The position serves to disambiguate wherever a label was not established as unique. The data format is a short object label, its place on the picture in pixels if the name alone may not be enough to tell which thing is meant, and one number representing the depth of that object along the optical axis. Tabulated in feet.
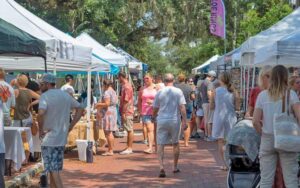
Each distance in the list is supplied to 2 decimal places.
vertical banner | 73.51
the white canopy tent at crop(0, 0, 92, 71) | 31.27
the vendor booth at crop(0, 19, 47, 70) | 22.50
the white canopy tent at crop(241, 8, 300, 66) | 34.88
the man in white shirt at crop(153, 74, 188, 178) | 33.09
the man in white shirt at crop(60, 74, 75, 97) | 43.54
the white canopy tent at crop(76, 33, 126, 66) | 57.88
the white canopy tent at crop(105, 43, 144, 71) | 84.14
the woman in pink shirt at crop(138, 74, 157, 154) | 44.31
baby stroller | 23.27
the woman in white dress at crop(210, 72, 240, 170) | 33.12
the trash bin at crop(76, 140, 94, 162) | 39.91
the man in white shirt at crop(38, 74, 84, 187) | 25.07
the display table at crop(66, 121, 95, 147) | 42.78
